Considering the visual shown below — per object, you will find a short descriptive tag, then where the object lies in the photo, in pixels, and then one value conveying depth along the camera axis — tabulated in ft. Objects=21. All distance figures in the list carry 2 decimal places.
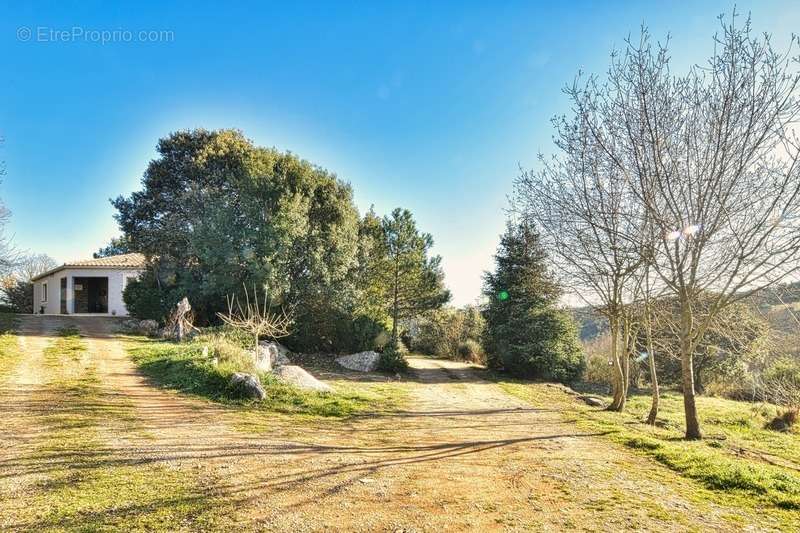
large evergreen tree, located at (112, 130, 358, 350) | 57.11
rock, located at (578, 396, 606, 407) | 40.93
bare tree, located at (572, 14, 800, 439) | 22.72
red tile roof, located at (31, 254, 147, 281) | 84.91
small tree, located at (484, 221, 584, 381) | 55.93
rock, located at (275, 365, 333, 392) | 35.29
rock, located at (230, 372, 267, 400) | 30.36
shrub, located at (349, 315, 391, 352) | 61.16
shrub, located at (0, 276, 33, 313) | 98.89
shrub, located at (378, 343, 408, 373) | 54.70
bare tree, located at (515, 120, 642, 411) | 30.27
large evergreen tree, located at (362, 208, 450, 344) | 73.20
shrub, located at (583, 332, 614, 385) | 63.98
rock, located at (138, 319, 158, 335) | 60.08
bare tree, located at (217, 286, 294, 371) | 55.31
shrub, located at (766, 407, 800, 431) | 37.63
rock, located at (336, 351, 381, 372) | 55.52
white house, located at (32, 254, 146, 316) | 86.02
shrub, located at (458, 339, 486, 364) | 74.54
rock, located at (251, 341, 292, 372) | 42.73
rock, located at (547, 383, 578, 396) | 46.78
